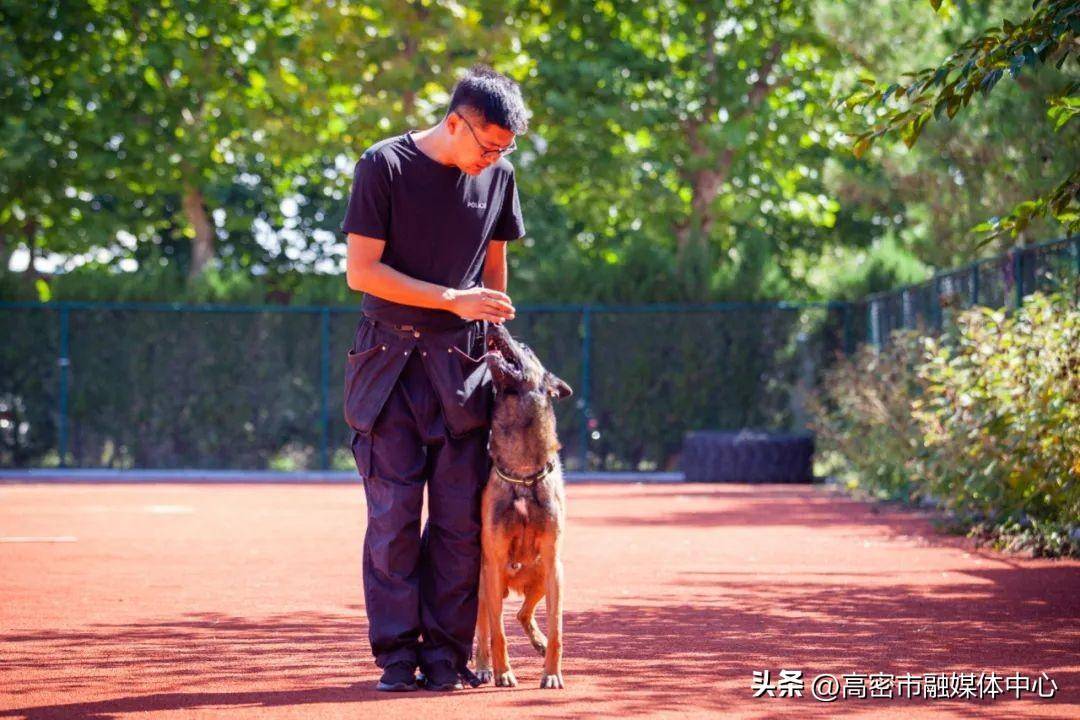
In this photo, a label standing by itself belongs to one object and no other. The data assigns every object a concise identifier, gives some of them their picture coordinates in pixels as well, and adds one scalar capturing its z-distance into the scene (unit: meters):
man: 11.02
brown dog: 11.18
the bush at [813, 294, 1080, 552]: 18.83
